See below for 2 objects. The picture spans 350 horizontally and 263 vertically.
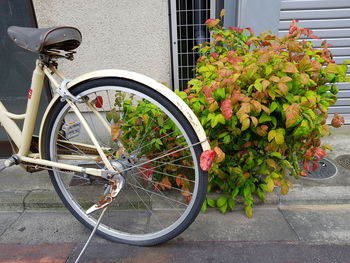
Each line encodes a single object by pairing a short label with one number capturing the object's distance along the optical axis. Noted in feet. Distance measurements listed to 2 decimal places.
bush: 6.48
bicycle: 6.26
